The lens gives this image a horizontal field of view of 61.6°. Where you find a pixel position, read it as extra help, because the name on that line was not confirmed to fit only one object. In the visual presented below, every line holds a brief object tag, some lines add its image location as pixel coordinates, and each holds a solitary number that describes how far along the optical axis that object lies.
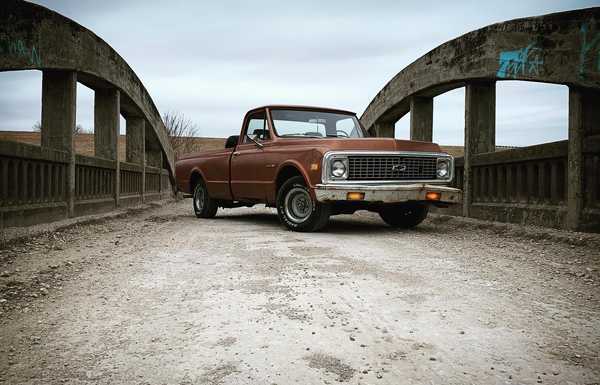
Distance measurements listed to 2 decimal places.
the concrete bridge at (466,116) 6.12
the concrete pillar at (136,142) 14.06
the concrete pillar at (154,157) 17.47
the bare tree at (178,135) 22.77
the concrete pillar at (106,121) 11.18
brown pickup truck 6.26
